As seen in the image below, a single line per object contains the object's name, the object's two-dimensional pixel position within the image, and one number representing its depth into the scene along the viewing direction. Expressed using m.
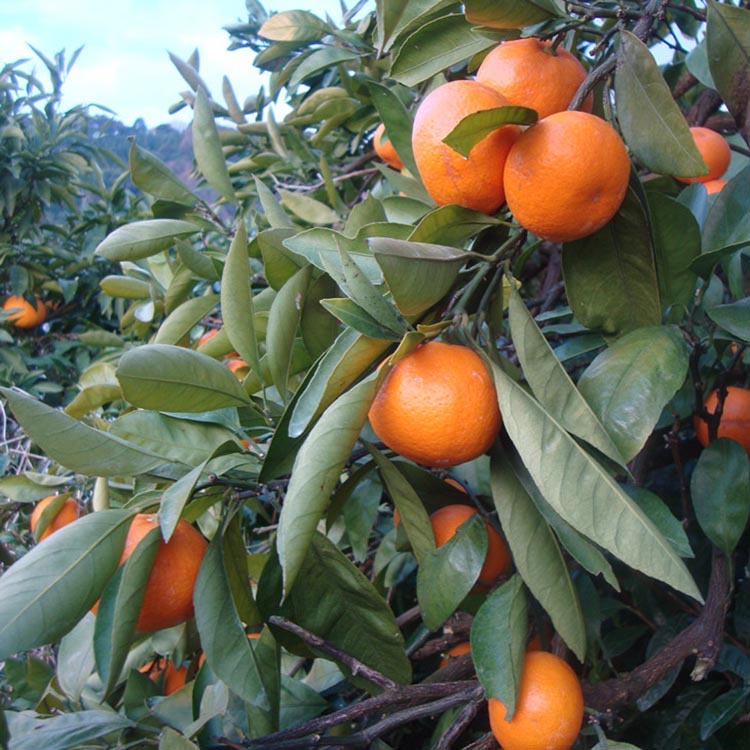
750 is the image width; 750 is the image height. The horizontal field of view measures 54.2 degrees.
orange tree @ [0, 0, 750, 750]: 0.66
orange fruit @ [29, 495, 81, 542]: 1.26
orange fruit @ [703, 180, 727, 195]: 1.22
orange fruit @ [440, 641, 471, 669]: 1.18
